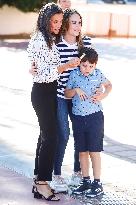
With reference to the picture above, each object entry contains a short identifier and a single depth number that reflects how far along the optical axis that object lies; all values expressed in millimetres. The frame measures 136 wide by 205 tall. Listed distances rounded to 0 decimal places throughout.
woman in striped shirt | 8061
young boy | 8100
